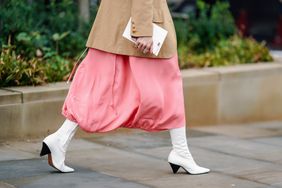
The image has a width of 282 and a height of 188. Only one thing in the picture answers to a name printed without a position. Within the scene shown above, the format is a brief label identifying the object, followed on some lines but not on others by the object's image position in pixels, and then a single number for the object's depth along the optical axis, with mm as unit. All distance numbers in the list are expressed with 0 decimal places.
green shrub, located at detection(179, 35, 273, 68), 15526
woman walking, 9521
